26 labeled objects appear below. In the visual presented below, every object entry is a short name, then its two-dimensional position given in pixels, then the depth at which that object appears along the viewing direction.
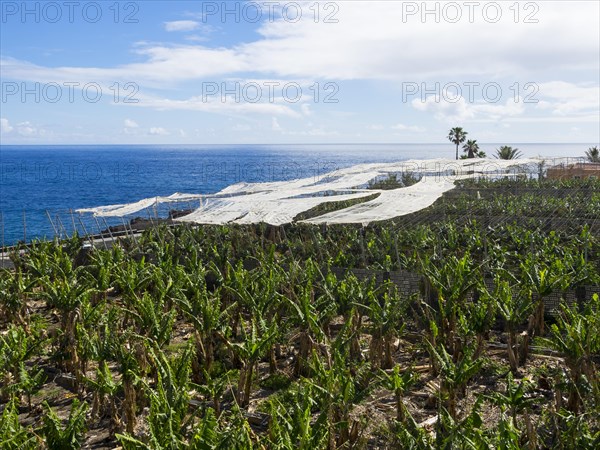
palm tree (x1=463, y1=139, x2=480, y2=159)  84.38
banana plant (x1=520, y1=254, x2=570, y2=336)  13.13
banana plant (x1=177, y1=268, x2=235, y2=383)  12.16
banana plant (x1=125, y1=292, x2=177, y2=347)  11.60
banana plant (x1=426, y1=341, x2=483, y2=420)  9.20
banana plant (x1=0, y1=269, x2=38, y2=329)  15.50
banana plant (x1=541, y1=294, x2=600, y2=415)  9.43
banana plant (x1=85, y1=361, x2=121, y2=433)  9.55
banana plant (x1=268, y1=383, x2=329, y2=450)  7.17
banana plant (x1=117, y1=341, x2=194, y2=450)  7.51
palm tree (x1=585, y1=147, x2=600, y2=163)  77.72
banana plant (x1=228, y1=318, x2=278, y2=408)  10.57
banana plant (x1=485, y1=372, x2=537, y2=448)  8.02
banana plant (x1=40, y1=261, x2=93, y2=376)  12.24
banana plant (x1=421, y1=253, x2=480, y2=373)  12.45
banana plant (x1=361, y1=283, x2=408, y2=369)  11.97
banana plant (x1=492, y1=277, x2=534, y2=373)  12.09
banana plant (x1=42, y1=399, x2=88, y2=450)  7.97
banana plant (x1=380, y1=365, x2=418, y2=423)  9.17
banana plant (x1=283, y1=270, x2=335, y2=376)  11.79
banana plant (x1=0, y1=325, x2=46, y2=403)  10.48
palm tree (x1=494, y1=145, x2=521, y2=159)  75.62
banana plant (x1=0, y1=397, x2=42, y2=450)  7.59
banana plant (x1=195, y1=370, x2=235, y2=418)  9.40
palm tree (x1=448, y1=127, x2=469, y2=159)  86.69
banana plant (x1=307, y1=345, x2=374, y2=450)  8.48
